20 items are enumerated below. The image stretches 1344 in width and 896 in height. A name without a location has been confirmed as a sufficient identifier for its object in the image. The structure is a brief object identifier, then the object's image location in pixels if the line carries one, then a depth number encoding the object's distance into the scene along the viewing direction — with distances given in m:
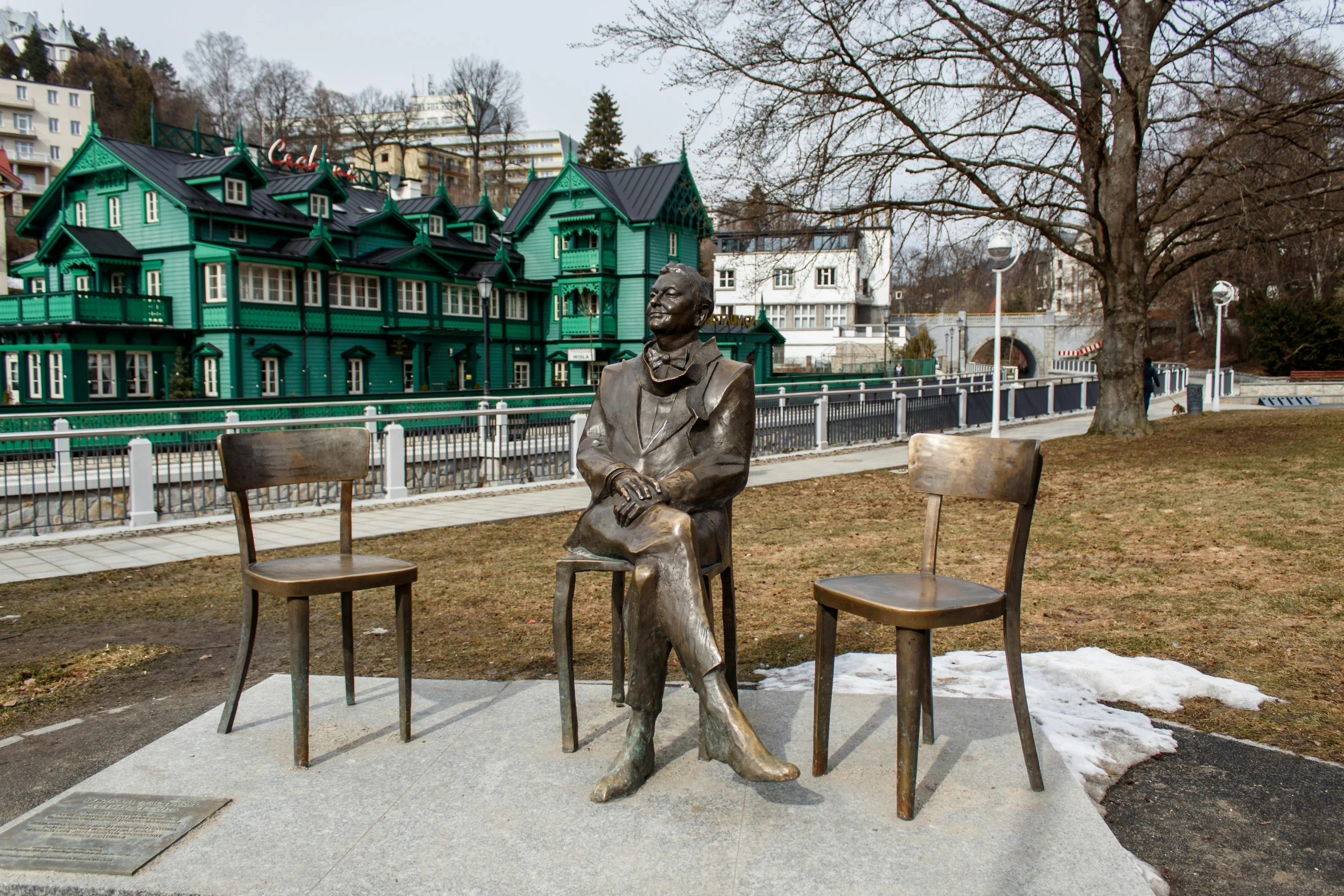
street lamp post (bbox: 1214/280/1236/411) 24.73
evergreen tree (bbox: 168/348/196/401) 28.44
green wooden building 28.56
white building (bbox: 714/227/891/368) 66.56
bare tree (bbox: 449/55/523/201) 66.62
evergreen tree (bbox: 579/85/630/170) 59.53
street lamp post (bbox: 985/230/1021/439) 16.33
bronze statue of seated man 3.27
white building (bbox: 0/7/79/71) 87.50
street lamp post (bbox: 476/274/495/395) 26.16
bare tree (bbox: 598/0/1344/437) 14.89
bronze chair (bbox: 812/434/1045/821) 3.15
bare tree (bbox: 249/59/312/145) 66.00
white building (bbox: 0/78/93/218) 73.94
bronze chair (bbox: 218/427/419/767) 3.63
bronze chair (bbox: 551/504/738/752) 3.67
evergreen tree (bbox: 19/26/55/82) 80.81
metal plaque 2.95
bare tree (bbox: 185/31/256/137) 67.31
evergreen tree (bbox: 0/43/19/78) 79.69
